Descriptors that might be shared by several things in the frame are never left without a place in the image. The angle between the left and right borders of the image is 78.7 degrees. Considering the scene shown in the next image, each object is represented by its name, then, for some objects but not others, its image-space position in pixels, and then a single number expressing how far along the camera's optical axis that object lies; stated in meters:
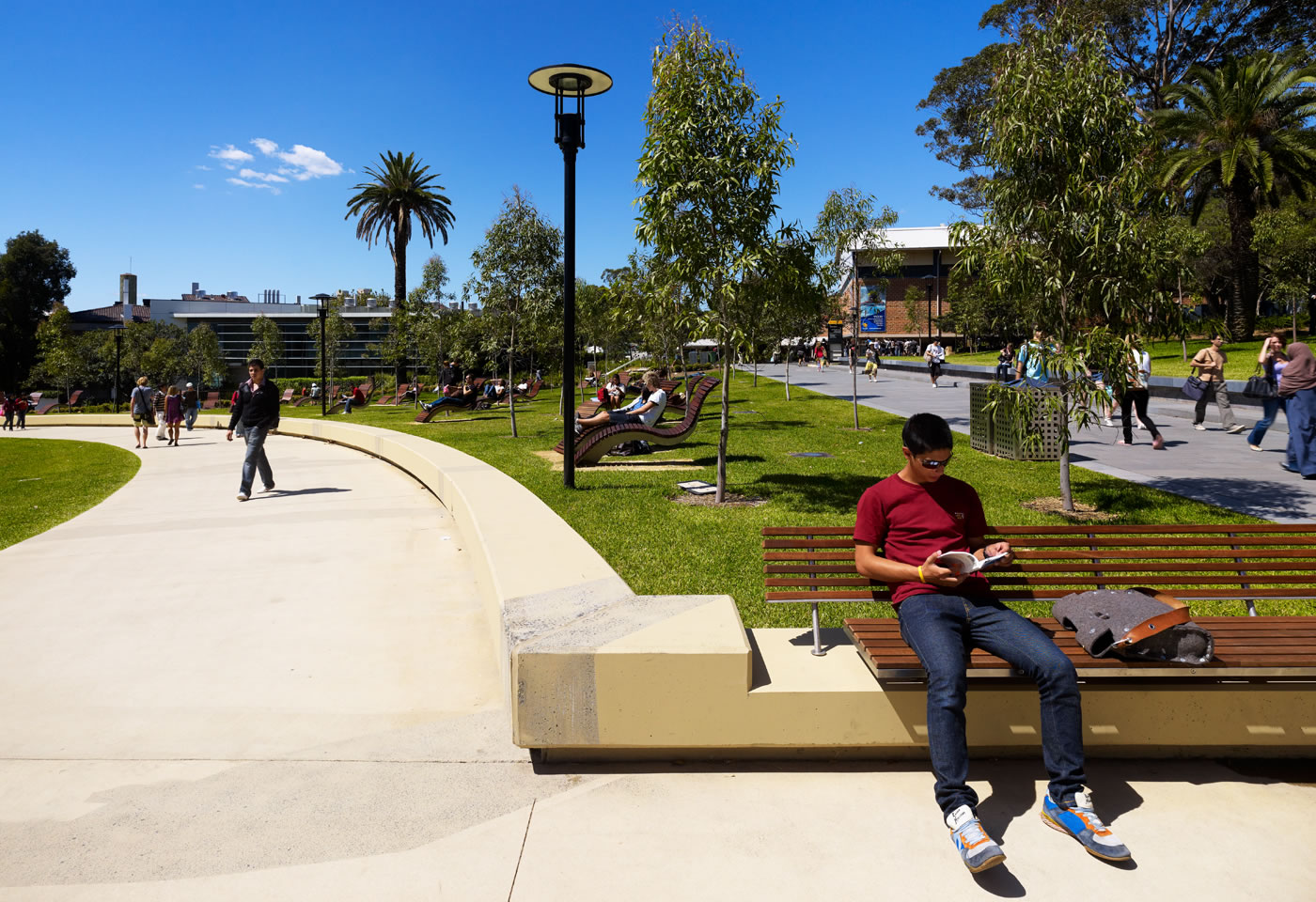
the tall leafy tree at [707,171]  8.09
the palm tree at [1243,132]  28.83
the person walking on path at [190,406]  22.68
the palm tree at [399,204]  47.56
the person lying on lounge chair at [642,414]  11.40
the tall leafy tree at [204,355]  66.06
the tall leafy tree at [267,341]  68.06
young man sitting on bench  2.83
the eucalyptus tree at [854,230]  17.44
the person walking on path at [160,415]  20.70
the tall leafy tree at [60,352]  51.38
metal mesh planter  10.62
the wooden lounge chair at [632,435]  10.70
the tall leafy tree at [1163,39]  31.88
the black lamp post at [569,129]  8.84
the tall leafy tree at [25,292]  64.75
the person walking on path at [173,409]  18.78
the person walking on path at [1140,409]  12.49
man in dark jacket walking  10.18
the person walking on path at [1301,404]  9.41
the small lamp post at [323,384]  27.79
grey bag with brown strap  3.16
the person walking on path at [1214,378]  13.91
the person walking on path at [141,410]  19.00
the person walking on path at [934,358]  29.50
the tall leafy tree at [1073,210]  7.27
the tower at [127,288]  115.00
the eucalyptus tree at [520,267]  17.70
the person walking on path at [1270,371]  11.23
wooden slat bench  3.77
